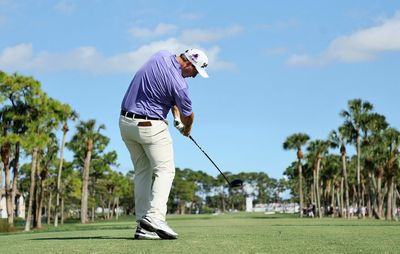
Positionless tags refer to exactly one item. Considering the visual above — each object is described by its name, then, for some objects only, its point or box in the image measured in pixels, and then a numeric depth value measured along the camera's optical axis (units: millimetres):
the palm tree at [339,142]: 77188
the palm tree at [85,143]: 70312
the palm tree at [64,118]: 48188
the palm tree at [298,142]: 89812
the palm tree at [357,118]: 68062
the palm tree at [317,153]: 86594
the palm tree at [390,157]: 58938
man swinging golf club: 7277
